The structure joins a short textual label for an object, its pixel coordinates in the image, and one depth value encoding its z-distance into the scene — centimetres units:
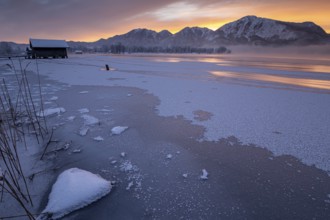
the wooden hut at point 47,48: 3219
